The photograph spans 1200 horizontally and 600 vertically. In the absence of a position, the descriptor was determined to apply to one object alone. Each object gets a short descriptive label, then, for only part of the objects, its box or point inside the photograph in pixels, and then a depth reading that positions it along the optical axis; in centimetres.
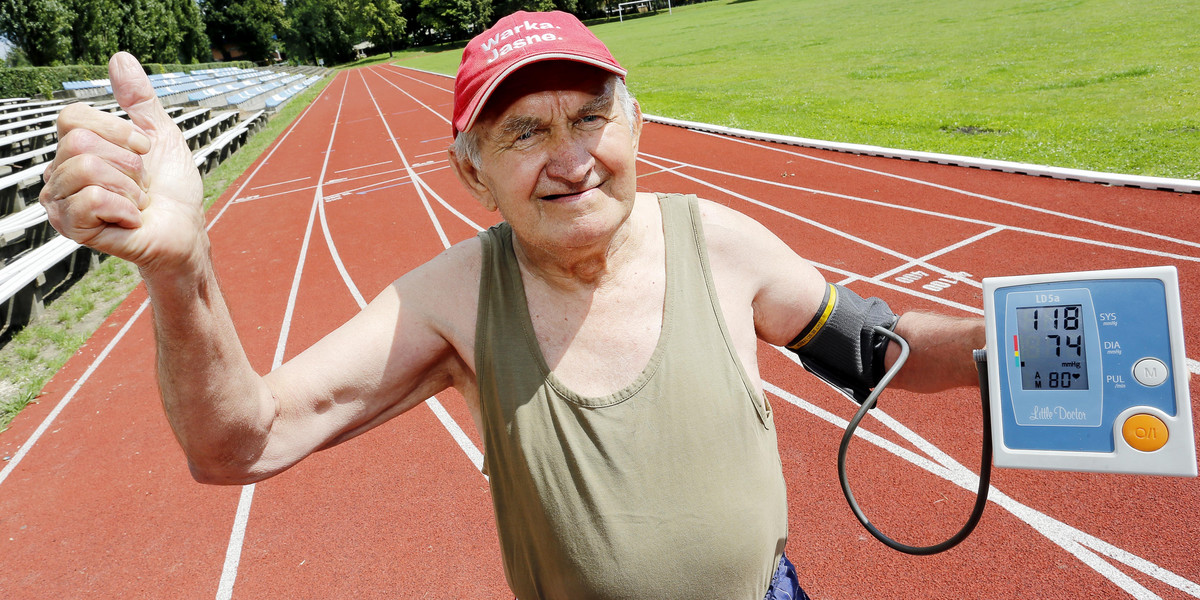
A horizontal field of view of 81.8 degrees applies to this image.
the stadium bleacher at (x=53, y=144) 682
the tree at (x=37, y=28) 2608
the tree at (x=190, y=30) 4752
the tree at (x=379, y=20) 6450
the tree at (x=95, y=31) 3012
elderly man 121
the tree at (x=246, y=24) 6844
